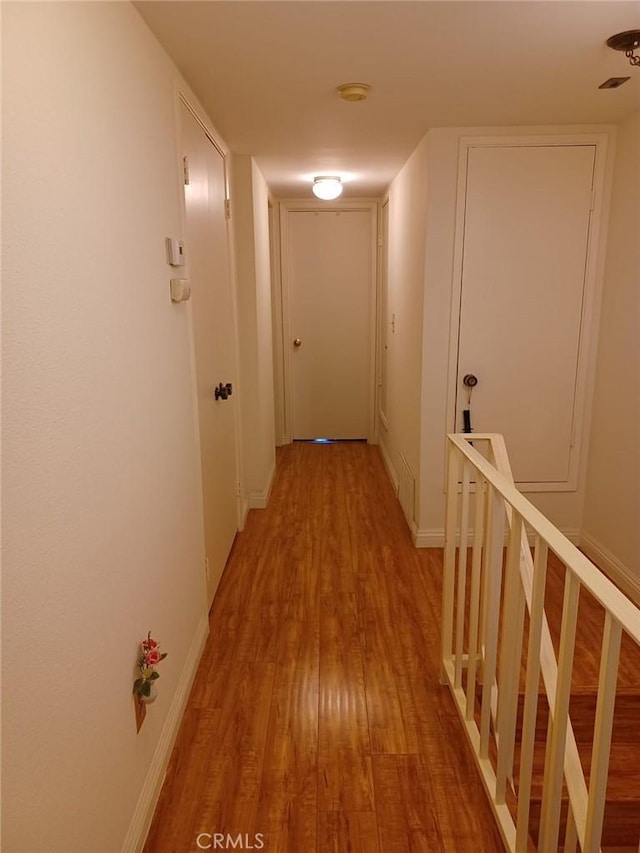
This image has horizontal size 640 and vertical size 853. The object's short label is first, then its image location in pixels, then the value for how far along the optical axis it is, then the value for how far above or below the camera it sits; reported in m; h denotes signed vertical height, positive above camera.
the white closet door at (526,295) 2.86 +0.05
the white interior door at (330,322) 5.09 -0.15
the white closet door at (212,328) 2.27 -0.10
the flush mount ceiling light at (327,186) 3.92 +0.82
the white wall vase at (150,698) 1.51 -1.04
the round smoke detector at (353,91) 2.15 +0.81
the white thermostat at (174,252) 1.86 +0.18
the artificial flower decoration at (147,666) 1.49 -0.96
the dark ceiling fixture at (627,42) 1.79 +0.84
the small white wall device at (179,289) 1.90 +0.06
